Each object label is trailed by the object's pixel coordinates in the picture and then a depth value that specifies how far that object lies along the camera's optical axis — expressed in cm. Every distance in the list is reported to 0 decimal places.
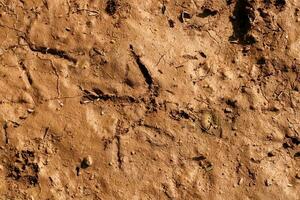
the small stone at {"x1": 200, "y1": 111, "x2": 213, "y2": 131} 355
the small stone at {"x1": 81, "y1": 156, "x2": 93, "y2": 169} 340
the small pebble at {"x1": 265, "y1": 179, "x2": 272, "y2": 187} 353
